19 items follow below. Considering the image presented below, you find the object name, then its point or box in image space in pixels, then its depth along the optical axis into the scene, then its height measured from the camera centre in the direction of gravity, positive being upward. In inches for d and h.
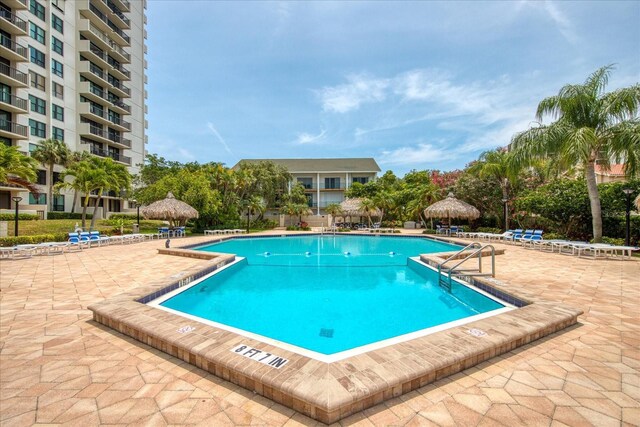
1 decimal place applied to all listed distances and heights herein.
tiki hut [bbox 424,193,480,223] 840.9 +3.4
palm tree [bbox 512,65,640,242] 486.3 +146.2
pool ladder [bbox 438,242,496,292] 311.5 -68.3
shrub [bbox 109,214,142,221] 1183.3 -43.6
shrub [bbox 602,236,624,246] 538.0 -50.5
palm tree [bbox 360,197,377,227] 1091.9 +12.9
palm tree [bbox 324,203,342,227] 1194.5 -0.1
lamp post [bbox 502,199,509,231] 775.7 -6.4
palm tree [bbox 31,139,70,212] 957.7 +162.7
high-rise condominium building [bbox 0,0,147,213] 928.3 +475.9
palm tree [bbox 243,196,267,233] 1088.8 +13.5
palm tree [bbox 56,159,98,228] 735.7 +70.0
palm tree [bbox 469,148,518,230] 791.7 +118.9
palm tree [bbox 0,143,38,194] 536.4 +67.0
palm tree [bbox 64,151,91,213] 1015.6 +165.5
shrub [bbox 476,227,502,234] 844.2 -53.8
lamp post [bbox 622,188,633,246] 480.3 +0.8
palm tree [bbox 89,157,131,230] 749.3 +80.6
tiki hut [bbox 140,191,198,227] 797.2 -9.5
